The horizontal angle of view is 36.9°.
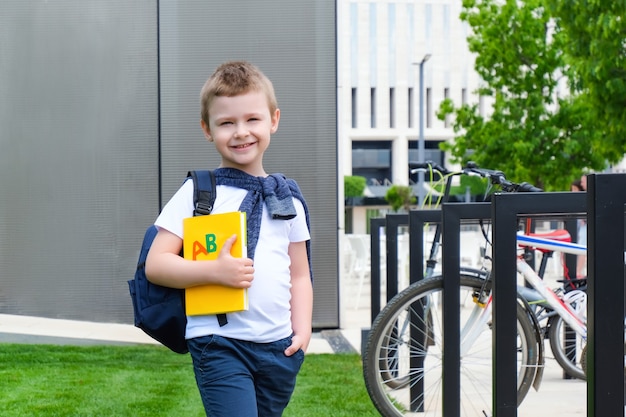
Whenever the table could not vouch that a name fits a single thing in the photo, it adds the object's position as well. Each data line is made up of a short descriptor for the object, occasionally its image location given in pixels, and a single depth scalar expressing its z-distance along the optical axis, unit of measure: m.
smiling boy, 2.42
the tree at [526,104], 23.72
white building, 61.91
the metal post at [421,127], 34.99
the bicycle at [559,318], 5.16
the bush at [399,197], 50.47
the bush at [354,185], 65.62
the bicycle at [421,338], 4.15
